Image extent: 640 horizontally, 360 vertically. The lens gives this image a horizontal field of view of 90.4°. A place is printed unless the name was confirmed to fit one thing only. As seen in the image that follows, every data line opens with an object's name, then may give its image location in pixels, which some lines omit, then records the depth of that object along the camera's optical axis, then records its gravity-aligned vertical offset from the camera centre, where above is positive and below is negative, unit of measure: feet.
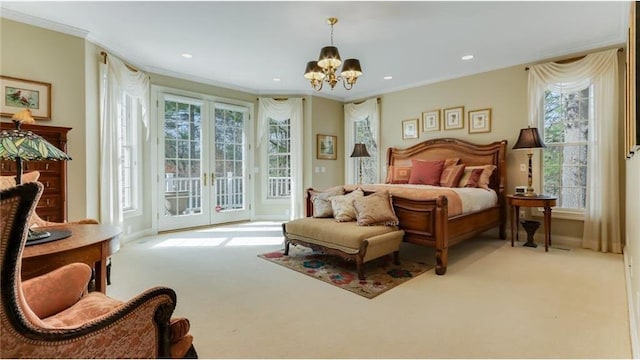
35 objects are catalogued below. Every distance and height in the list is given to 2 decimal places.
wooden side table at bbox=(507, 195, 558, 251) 13.08 -1.14
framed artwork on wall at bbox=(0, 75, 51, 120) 10.70 +2.89
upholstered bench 10.07 -2.06
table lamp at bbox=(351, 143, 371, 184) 20.34 +1.69
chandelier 10.24 +3.73
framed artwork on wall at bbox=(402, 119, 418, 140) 19.31 +2.96
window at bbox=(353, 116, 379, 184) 21.79 +1.82
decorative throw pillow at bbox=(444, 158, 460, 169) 16.62 +0.76
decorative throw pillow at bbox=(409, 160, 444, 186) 16.30 +0.25
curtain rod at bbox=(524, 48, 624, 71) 13.73 +5.07
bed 10.68 -1.18
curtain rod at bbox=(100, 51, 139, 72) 13.20 +5.13
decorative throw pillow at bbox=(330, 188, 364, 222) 11.87 -1.10
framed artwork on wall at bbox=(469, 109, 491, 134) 16.42 +2.92
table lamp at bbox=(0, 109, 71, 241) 5.18 +0.53
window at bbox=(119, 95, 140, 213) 15.69 +1.22
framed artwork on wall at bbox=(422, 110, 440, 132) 18.33 +3.30
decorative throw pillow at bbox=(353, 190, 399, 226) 11.16 -1.17
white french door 17.62 +0.98
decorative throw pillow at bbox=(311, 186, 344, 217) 12.70 -0.99
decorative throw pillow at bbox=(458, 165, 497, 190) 15.06 -0.03
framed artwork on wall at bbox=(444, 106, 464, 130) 17.39 +3.26
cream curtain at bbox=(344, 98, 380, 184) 21.21 +3.66
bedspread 11.53 -0.71
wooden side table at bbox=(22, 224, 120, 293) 5.15 -1.27
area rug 9.50 -3.20
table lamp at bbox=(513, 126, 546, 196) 13.57 +1.51
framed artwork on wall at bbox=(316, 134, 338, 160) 21.84 +2.14
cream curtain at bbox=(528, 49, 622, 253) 12.83 +1.08
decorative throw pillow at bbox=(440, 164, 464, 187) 15.52 +0.03
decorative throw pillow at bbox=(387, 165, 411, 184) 17.78 +0.12
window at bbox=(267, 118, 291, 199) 21.62 +1.49
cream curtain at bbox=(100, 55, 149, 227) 13.26 +2.01
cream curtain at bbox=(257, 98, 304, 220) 21.11 +3.45
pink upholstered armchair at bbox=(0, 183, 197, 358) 3.09 -1.69
